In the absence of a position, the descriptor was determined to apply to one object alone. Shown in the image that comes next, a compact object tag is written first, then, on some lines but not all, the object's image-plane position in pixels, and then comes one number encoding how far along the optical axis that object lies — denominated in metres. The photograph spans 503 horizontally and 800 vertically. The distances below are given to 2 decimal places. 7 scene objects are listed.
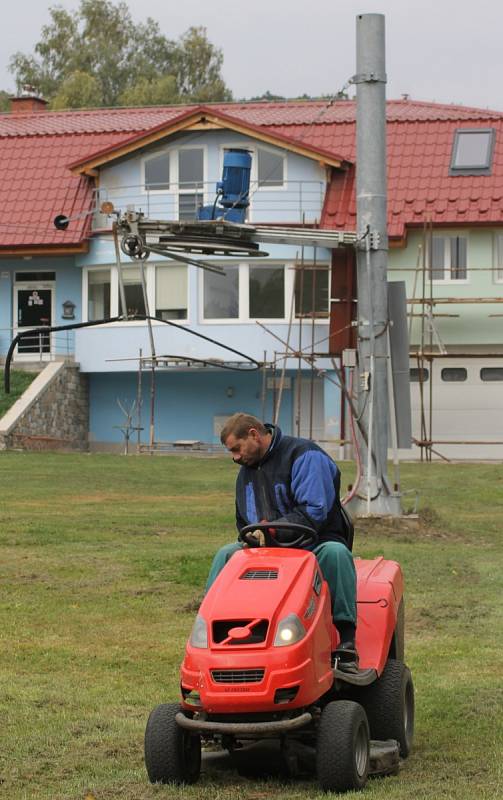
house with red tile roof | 39.09
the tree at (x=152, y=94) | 69.19
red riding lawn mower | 7.01
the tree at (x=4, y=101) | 75.01
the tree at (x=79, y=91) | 69.19
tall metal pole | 19.48
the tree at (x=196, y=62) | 75.62
